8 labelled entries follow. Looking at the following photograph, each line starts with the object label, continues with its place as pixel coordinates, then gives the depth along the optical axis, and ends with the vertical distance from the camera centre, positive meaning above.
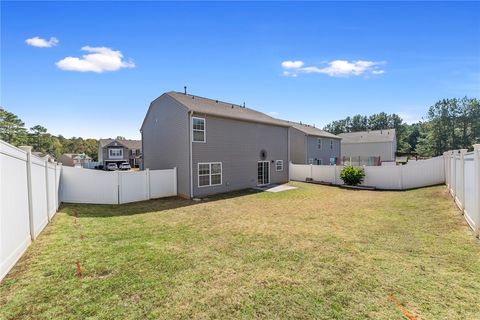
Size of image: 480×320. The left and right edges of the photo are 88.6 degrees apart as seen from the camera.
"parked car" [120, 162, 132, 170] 41.13 -1.63
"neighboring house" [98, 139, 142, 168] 47.41 +1.08
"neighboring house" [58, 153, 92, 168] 47.40 -0.27
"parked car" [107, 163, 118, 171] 40.03 -1.43
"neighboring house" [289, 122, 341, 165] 27.64 +0.95
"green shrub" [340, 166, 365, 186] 17.55 -1.55
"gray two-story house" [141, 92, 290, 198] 14.29 +0.79
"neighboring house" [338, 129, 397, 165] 41.53 +1.49
